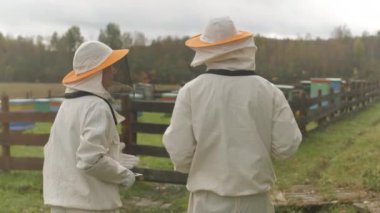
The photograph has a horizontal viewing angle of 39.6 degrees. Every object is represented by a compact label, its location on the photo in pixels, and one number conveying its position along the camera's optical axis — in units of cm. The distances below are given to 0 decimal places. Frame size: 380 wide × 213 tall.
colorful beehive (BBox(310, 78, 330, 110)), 1977
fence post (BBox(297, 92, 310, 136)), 1102
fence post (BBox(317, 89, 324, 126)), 1298
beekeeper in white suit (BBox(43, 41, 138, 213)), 293
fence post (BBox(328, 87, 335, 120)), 1468
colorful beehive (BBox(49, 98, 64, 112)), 1807
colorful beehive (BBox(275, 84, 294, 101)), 1764
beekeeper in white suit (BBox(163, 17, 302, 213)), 290
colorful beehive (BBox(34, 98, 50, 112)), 1599
